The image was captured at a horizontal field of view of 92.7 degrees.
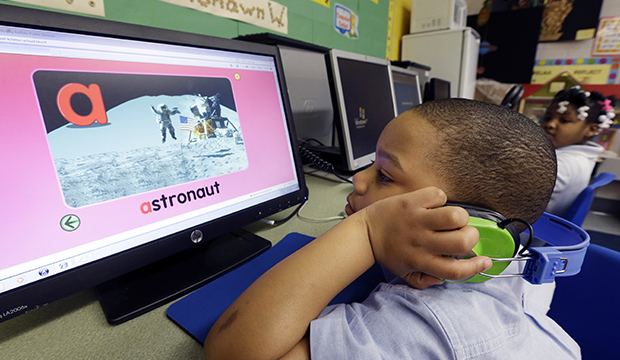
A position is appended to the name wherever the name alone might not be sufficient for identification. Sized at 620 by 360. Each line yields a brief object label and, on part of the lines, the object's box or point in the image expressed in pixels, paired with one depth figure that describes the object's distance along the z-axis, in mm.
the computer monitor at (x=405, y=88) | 1393
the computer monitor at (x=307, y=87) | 1063
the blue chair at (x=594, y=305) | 552
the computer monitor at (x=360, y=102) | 955
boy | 315
